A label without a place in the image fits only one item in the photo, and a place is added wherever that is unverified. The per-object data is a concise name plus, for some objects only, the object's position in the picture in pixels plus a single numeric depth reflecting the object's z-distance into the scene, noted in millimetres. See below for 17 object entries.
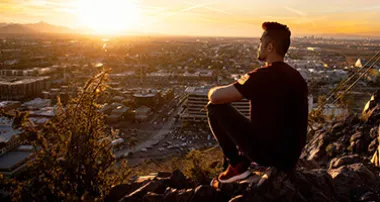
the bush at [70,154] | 2406
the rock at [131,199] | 2269
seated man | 1777
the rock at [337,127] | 5161
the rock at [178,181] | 2586
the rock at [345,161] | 3533
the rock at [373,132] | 4269
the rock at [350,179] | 2418
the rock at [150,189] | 2368
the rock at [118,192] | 2529
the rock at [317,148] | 4637
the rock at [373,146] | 3921
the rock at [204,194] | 2146
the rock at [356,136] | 4422
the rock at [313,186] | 2107
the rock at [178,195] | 2188
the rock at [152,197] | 2219
